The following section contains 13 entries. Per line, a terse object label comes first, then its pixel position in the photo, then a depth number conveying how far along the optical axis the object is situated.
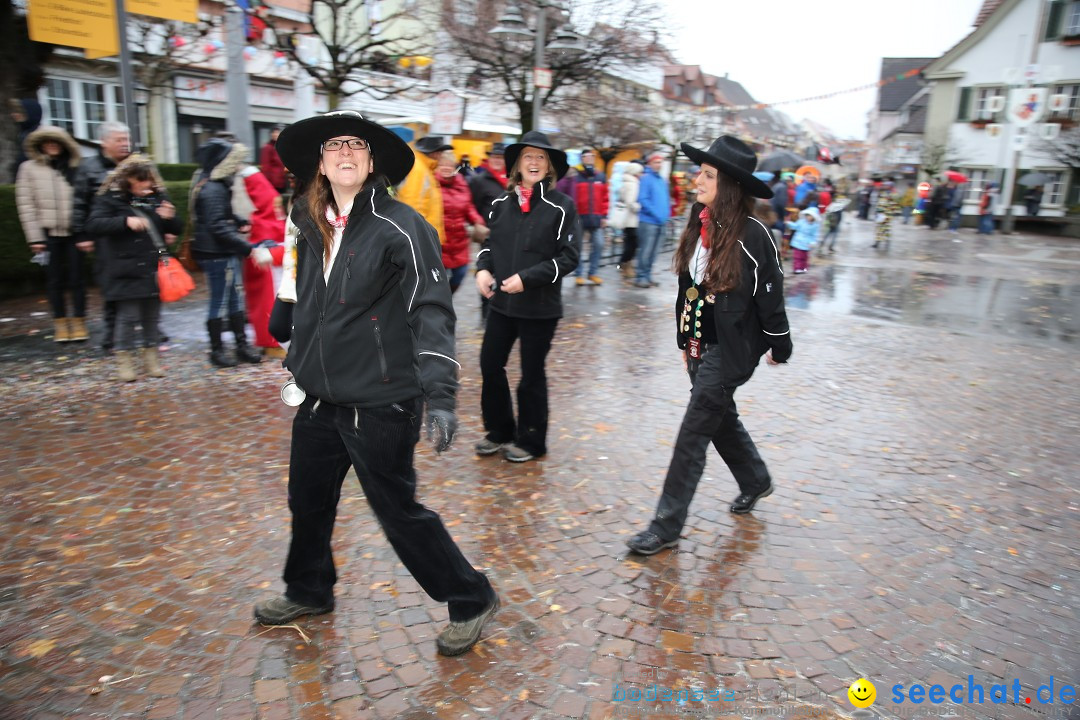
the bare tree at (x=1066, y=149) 32.19
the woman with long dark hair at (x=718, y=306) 3.74
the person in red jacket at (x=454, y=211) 7.93
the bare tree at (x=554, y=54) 19.62
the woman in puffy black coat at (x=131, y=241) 6.16
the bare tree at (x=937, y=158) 38.03
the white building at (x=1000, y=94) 34.12
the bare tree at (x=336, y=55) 13.09
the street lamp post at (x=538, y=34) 13.43
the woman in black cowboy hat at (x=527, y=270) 4.67
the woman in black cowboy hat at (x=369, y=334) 2.68
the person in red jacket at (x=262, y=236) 6.67
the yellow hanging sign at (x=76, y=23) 6.73
